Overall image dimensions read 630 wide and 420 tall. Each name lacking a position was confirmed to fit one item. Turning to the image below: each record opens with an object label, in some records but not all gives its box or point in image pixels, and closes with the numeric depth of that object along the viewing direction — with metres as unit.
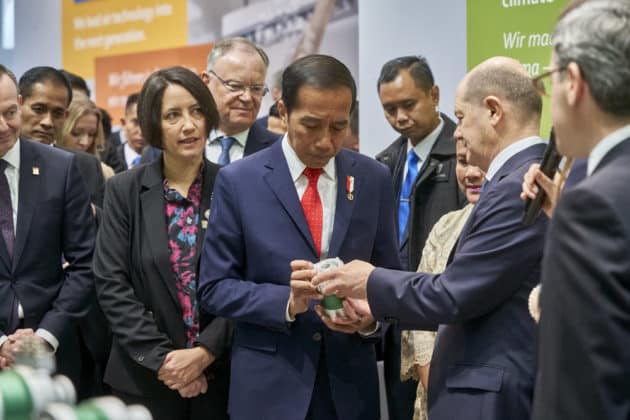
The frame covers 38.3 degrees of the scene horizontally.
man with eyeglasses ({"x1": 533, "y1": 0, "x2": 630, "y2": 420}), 1.40
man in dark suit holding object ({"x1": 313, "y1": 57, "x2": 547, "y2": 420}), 2.31
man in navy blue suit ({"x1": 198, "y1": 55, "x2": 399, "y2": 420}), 2.76
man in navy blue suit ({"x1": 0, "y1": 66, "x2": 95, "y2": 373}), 3.38
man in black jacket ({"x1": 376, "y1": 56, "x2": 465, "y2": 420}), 4.00
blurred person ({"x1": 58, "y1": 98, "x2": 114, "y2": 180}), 5.22
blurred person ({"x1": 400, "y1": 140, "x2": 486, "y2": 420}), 3.24
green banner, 4.68
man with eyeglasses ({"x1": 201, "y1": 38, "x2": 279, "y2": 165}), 4.08
